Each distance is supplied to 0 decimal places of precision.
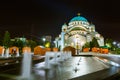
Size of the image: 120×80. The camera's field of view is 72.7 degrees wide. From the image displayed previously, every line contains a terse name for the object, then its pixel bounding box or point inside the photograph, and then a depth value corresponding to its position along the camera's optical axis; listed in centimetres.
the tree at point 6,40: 2305
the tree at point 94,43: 3038
